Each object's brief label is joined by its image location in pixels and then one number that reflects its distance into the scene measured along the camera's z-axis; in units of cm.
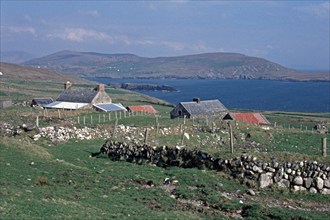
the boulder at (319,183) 2304
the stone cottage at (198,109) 6891
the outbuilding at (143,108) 8406
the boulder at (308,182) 2320
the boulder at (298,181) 2325
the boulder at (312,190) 2298
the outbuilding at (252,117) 7348
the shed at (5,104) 7074
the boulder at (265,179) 2342
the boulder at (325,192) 2289
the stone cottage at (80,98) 7781
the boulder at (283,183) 2331
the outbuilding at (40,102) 8074
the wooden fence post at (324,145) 2575
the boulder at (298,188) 2312
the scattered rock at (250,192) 2220
